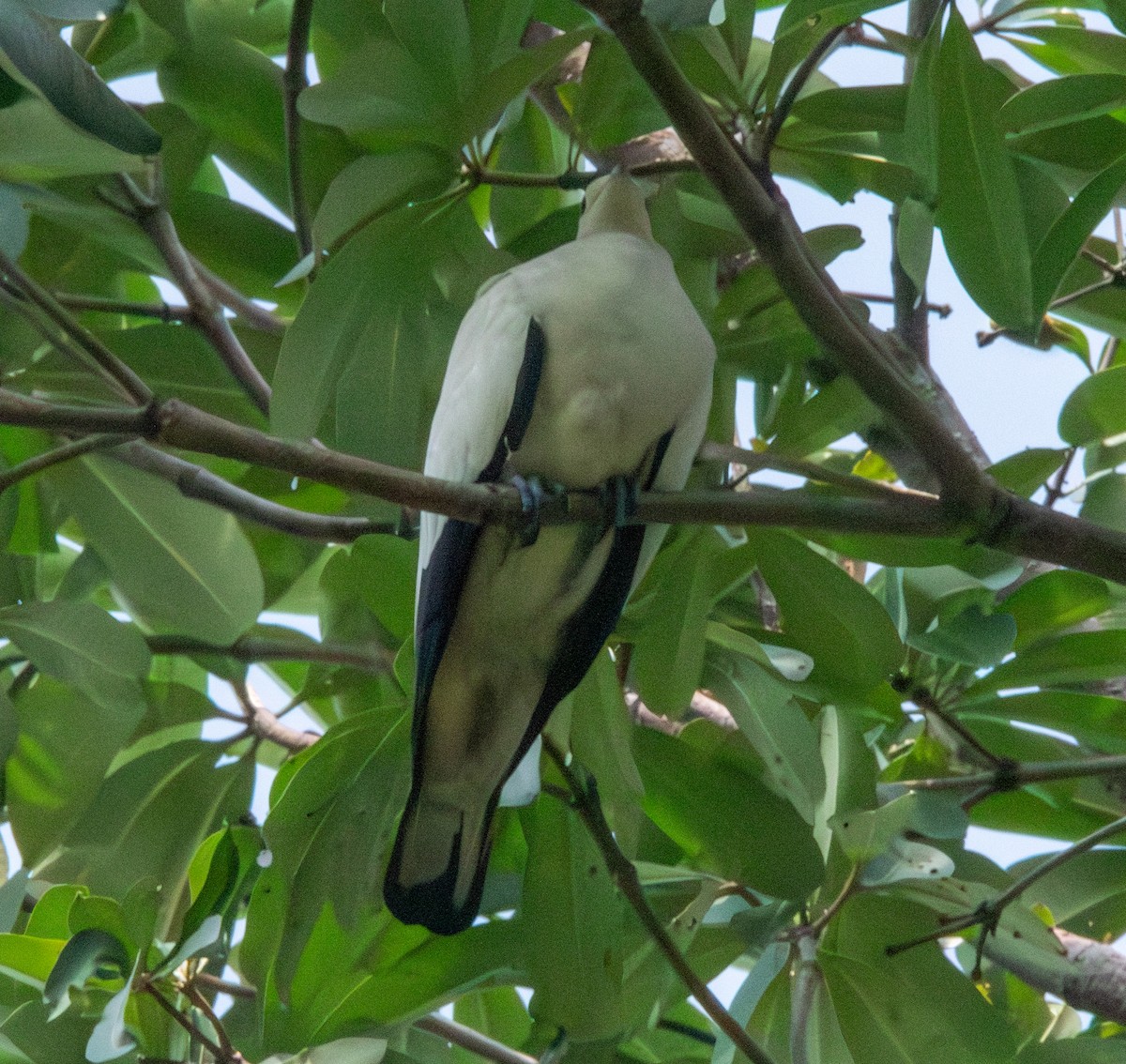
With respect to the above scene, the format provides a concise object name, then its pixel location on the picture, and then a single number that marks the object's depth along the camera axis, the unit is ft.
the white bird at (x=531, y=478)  42.13
